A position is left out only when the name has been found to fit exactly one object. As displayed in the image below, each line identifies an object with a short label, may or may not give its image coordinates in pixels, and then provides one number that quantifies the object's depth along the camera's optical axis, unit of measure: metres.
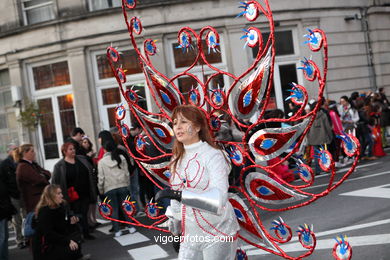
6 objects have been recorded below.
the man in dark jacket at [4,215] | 6.72
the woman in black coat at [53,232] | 5.90
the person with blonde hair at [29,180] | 7.29
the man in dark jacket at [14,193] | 7.75
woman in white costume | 3.19
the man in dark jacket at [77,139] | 8.77
